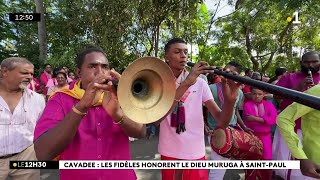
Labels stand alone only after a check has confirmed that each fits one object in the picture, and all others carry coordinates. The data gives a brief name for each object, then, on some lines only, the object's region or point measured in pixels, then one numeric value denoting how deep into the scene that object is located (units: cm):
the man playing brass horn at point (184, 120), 189
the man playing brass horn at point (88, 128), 120
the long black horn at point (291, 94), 57
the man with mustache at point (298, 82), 247
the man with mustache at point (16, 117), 207
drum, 230
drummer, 253
